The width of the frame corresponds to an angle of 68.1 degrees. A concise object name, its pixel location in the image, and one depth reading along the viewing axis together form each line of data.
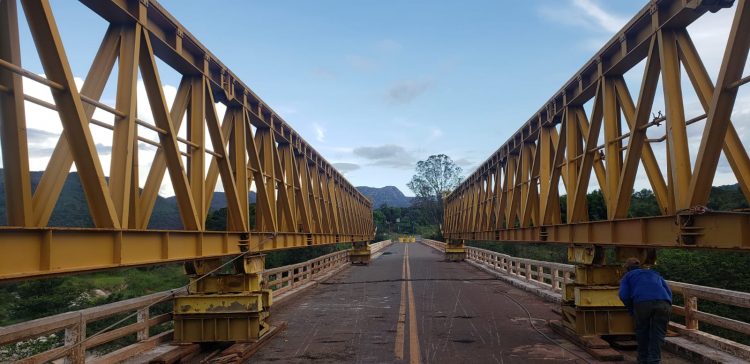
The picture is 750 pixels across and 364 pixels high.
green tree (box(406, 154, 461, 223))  119.06
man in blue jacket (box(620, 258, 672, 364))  7.40
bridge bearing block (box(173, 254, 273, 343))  10.16
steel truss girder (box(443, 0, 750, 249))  6.09
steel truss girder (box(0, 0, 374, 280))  5.07
